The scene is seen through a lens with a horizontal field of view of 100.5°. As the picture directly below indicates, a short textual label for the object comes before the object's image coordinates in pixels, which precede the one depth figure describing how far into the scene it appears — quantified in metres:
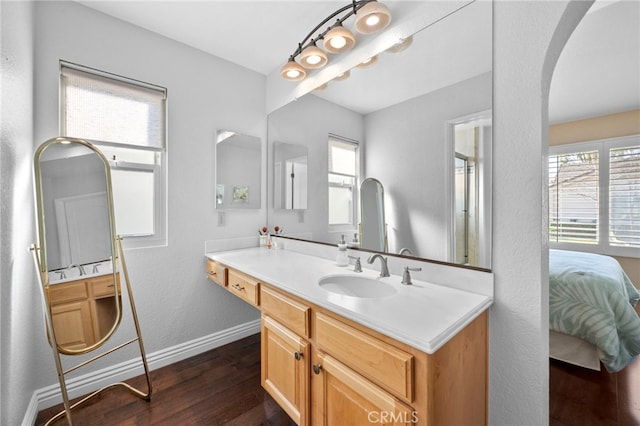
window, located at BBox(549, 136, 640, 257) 3.64
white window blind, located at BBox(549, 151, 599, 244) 3.91
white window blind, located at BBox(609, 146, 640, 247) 3.60
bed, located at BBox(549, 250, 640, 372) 1.89
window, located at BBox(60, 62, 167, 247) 1.76
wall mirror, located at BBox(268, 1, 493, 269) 1.22
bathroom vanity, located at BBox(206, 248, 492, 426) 0.84
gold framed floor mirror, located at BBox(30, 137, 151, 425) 1.44
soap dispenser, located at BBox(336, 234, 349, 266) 1.74
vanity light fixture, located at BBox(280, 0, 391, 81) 1.48
